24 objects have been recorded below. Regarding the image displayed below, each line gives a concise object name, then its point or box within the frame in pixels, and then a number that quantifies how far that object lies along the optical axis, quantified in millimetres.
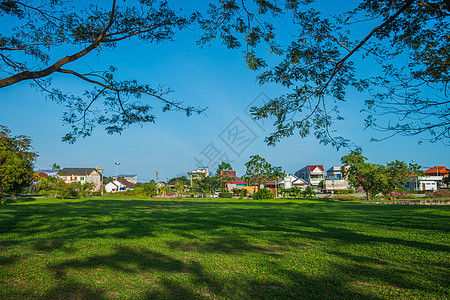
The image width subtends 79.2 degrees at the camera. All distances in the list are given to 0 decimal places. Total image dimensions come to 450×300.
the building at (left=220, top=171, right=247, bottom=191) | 66738
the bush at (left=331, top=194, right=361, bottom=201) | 30891
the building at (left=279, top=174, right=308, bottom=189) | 60500
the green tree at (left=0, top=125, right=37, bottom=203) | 19359
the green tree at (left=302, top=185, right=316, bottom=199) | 32594
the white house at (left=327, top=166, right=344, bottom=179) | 64113
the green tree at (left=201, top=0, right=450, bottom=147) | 4984
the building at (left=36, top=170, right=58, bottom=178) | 76244
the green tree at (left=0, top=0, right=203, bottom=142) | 5416
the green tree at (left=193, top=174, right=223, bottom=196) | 45062
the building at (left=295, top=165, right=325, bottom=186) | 63156
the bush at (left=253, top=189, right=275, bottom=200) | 30881
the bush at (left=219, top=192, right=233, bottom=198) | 40912
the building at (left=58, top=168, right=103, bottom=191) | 66938
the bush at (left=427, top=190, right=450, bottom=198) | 28531
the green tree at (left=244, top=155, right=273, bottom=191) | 41688
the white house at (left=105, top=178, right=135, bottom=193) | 69762
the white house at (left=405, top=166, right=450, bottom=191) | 57156
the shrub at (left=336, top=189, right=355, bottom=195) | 46900
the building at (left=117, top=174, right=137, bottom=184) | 96612
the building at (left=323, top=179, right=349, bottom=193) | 52594
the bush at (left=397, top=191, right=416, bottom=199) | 35219
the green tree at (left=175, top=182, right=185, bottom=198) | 38050
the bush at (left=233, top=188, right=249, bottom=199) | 35656
